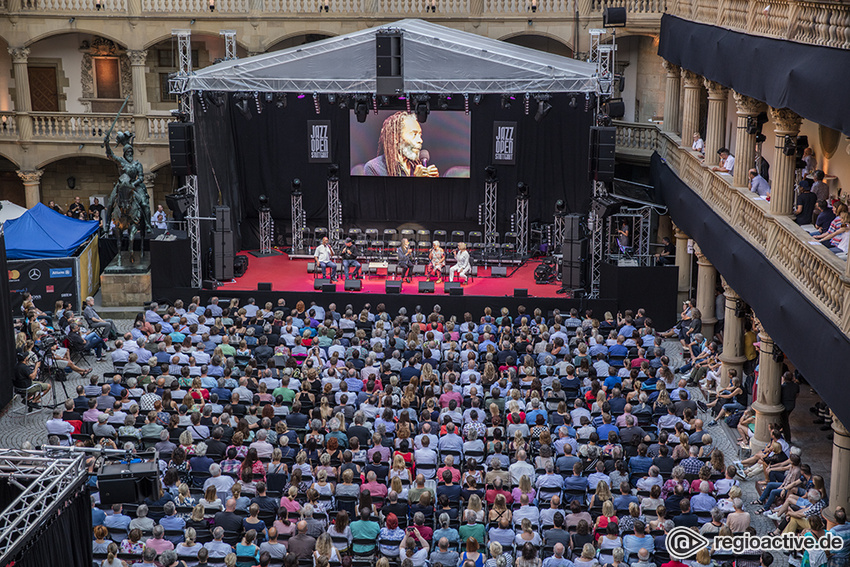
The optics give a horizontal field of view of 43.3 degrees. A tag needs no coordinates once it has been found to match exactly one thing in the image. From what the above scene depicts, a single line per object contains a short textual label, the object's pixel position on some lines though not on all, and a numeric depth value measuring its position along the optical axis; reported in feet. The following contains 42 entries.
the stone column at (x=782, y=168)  52.90
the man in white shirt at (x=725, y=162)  67.97
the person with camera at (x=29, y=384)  62.39
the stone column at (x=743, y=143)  61.26
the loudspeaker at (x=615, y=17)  83.30
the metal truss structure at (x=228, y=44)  88.43
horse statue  81.35
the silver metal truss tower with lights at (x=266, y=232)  92.22
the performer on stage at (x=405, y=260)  83.56
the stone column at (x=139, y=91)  95.55
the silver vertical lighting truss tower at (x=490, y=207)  92.79
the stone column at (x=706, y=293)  72.18
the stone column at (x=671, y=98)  84.94
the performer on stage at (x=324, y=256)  82.84
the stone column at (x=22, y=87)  95.96
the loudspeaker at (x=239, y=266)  84.64
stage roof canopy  77.56
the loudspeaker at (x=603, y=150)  74.59
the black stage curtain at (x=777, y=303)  42.87
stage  80.18
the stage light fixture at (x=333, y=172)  93.09
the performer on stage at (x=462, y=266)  82.28
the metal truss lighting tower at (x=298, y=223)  91.56
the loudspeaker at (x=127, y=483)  39.88
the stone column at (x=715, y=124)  69.82
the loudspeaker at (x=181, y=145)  75.41
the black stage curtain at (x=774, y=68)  43.04
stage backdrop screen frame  92.02
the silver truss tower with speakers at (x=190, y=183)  76.54
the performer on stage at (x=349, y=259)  83.15
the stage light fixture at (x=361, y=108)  80.94
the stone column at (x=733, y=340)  63.21
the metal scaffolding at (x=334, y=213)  93.04
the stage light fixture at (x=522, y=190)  89.29
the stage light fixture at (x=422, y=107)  79.51
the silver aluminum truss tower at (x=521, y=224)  90.07
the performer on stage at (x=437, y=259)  82.79
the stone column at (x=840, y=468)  45.09
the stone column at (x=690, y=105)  77.05
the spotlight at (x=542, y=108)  77.97
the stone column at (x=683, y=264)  80.38
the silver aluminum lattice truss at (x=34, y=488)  31.60
